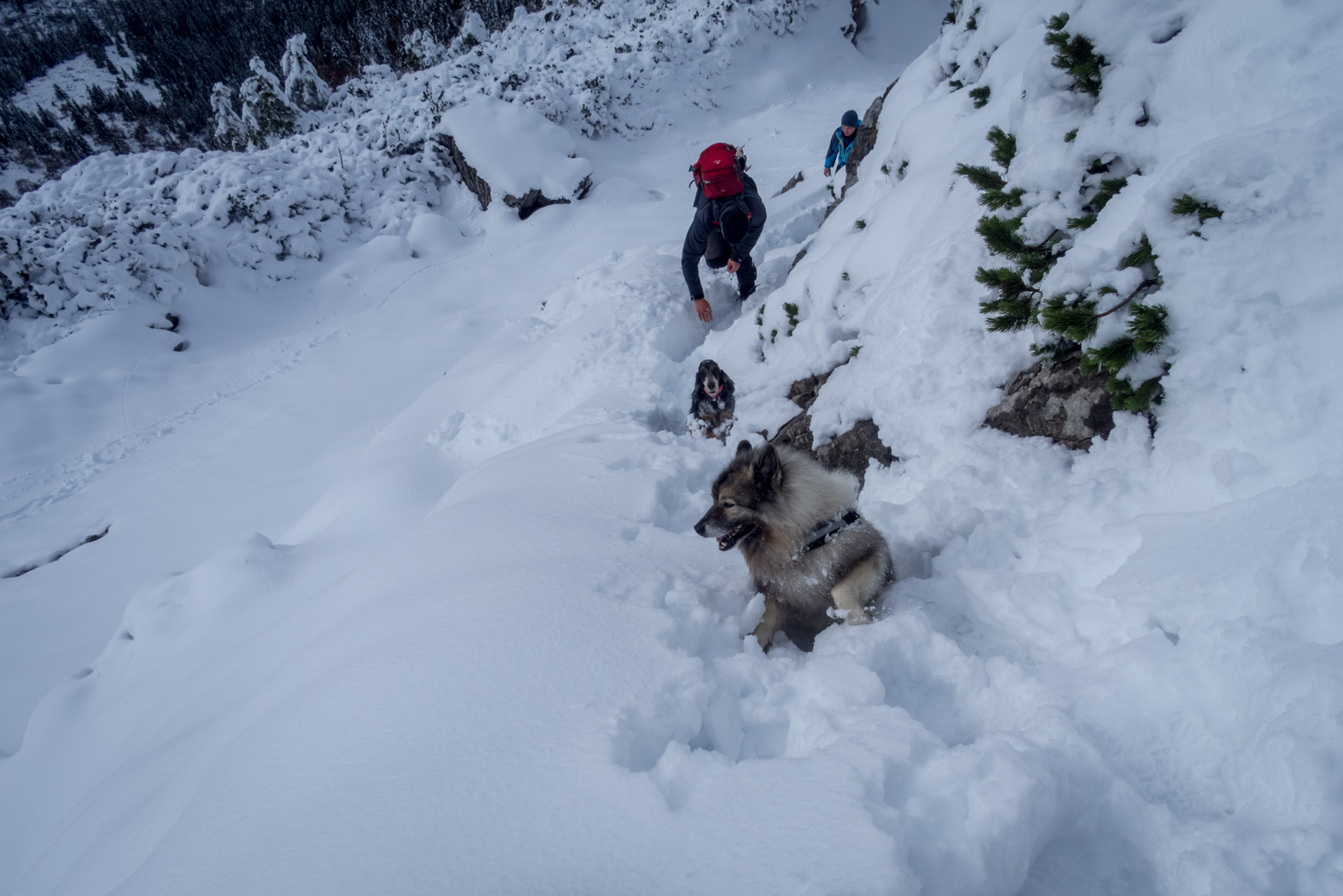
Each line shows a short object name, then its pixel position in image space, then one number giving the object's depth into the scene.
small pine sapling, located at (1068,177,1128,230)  2.43
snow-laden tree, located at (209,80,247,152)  17.97
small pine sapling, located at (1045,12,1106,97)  2.49
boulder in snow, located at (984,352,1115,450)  2.51
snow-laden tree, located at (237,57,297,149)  17.11
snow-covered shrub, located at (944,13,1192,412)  2.10
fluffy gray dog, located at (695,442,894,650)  2.74
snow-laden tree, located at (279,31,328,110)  18.30
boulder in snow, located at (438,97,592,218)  13.10
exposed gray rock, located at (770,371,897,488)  3.75
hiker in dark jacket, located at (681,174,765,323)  6.50
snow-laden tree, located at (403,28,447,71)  19.03
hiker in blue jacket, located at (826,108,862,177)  7.84
